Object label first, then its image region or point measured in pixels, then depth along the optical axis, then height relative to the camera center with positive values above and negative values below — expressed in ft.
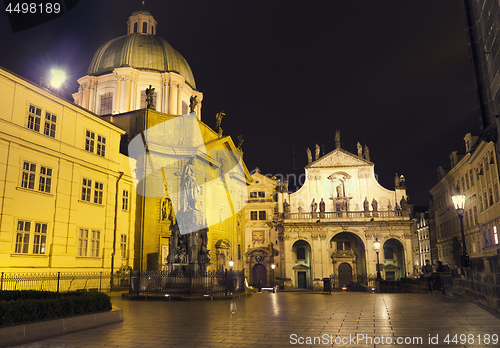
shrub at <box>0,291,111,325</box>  27.22 -3.48
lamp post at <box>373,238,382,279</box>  102.80 +2.89
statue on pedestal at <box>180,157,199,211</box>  71.77 +12.21
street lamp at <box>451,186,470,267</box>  57.31 +7.72
